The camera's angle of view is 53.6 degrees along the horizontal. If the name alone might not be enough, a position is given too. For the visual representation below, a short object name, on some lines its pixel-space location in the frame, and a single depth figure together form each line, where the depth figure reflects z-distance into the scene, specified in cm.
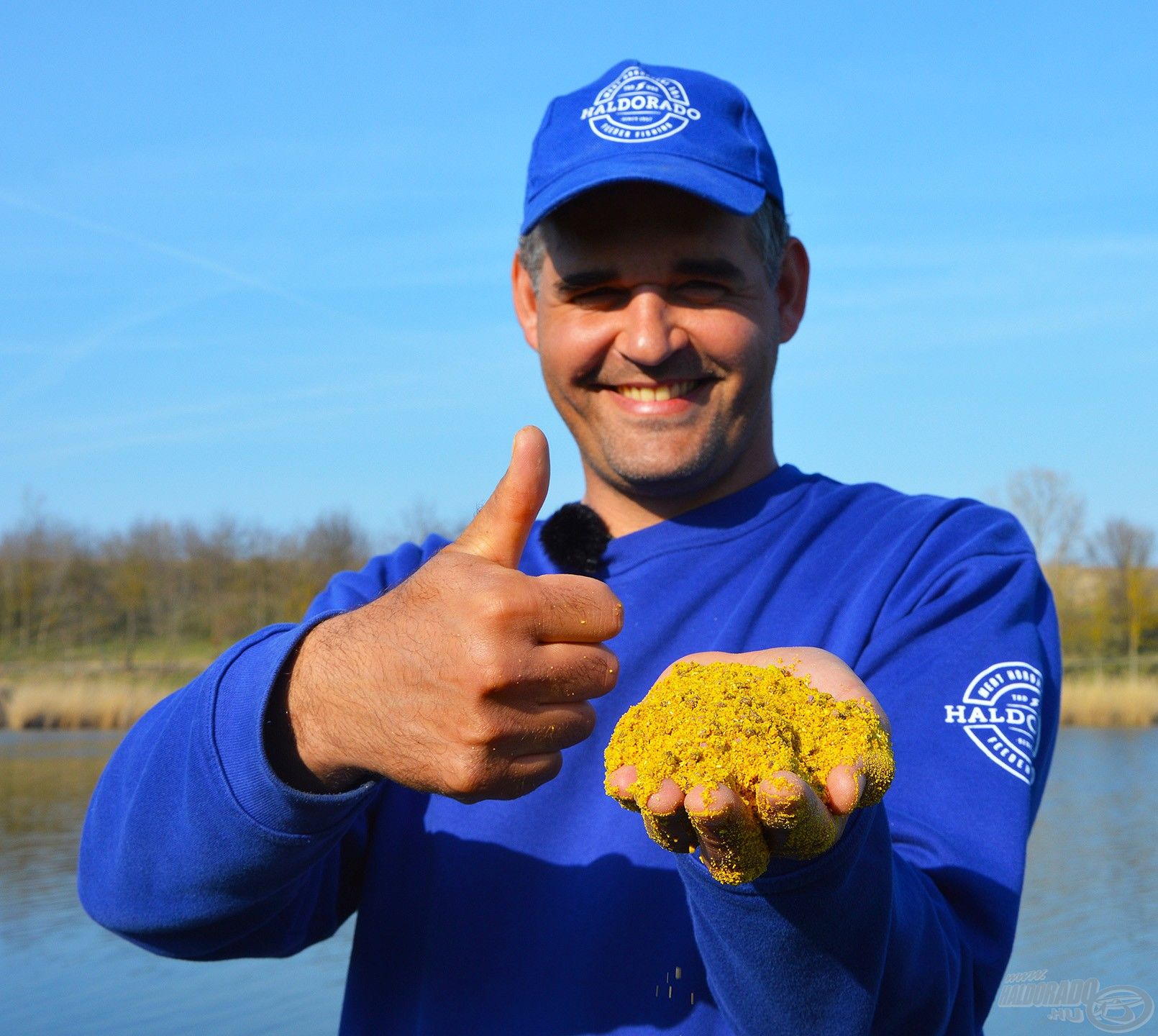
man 152
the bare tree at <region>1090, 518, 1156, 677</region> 3847
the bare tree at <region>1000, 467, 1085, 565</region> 4191
